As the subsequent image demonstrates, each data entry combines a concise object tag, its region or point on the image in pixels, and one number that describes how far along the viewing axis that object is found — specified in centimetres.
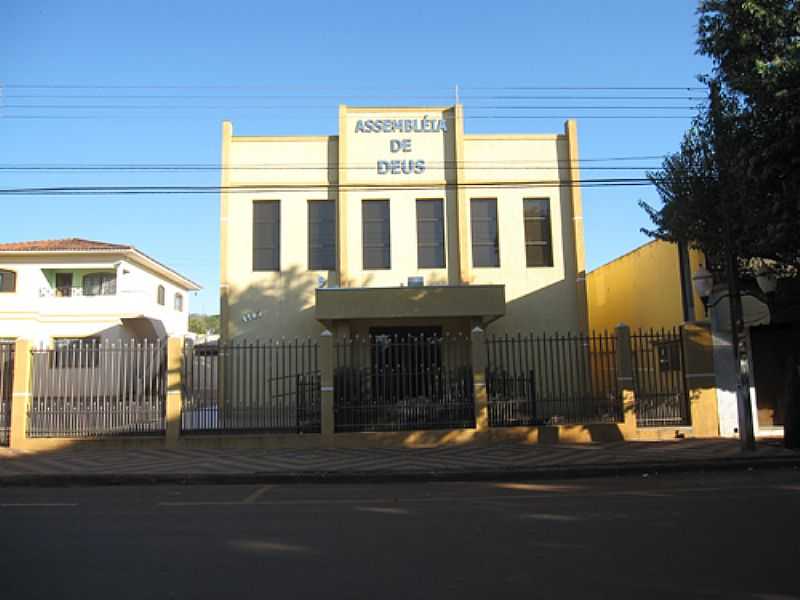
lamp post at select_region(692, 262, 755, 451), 1152
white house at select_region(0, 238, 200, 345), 2752
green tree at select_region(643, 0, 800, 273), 893
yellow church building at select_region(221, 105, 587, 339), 1895
